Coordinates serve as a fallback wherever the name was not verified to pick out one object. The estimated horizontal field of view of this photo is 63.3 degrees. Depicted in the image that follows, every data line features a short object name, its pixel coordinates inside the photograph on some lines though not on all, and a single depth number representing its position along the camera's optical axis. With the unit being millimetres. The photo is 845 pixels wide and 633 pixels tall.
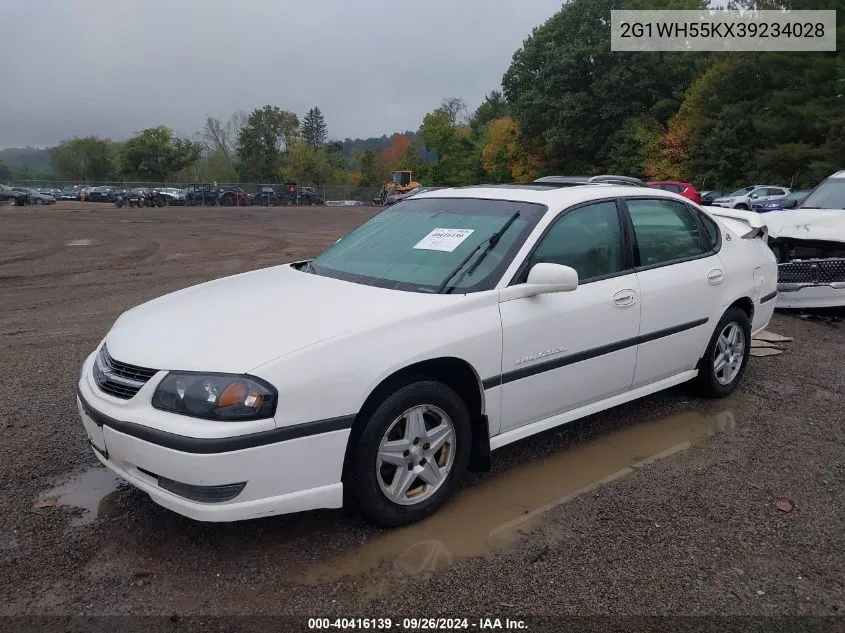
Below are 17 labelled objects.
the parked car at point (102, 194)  55388
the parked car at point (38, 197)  47938
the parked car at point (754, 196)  31189
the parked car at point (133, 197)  45406
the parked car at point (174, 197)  48469
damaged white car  7812
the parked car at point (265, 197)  53875
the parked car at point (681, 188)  21578
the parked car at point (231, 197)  50928
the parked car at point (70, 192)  61156
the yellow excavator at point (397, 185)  57353
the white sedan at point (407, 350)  2855
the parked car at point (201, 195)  49344
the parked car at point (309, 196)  57344
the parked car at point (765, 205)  28234
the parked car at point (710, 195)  36938
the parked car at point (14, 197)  46406
